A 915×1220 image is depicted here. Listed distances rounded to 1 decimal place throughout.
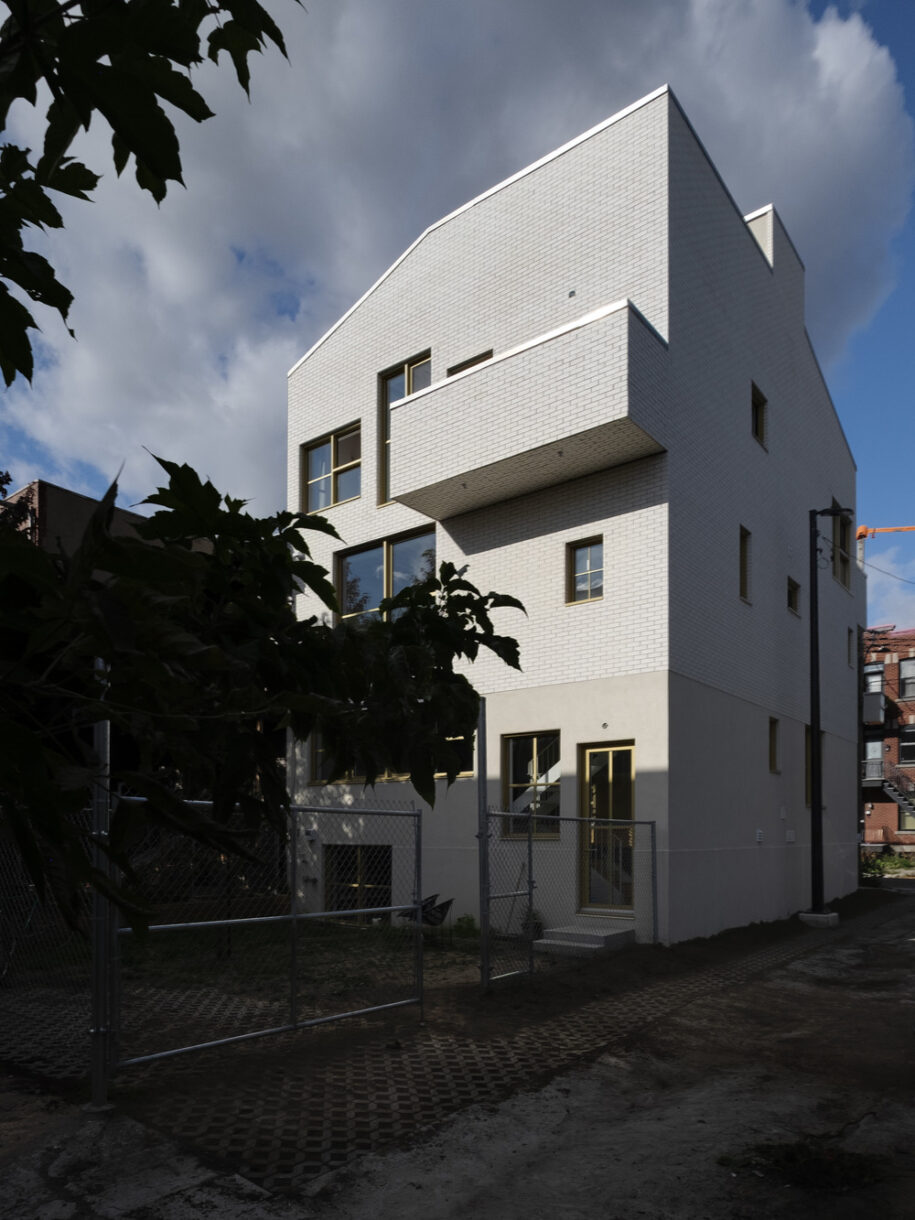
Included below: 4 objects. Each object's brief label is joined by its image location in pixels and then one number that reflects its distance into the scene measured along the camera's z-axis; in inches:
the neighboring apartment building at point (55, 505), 762.8
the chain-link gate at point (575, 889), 527.2
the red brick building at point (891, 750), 1780.3
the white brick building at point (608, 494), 563.5
